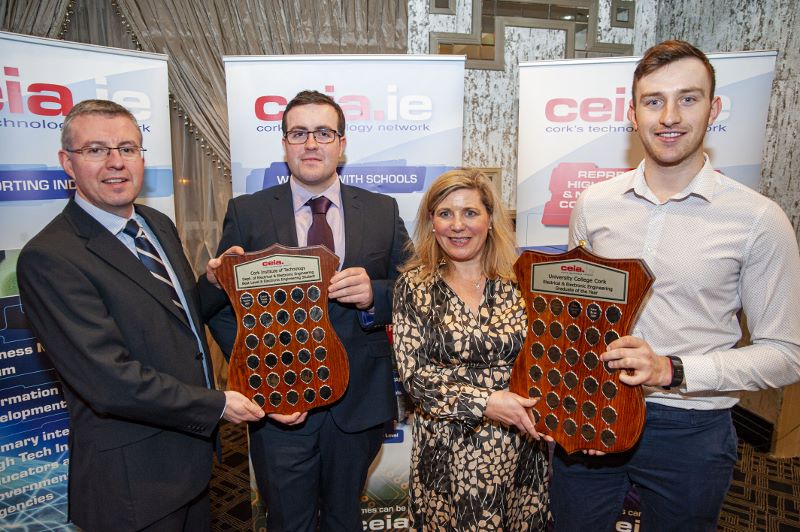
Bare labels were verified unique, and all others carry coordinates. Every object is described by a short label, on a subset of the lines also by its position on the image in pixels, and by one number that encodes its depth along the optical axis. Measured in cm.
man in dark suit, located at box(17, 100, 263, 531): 156
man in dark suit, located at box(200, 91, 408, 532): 205
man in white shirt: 161
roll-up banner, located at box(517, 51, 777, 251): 308
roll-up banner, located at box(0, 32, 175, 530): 273
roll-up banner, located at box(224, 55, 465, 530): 308
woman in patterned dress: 185
